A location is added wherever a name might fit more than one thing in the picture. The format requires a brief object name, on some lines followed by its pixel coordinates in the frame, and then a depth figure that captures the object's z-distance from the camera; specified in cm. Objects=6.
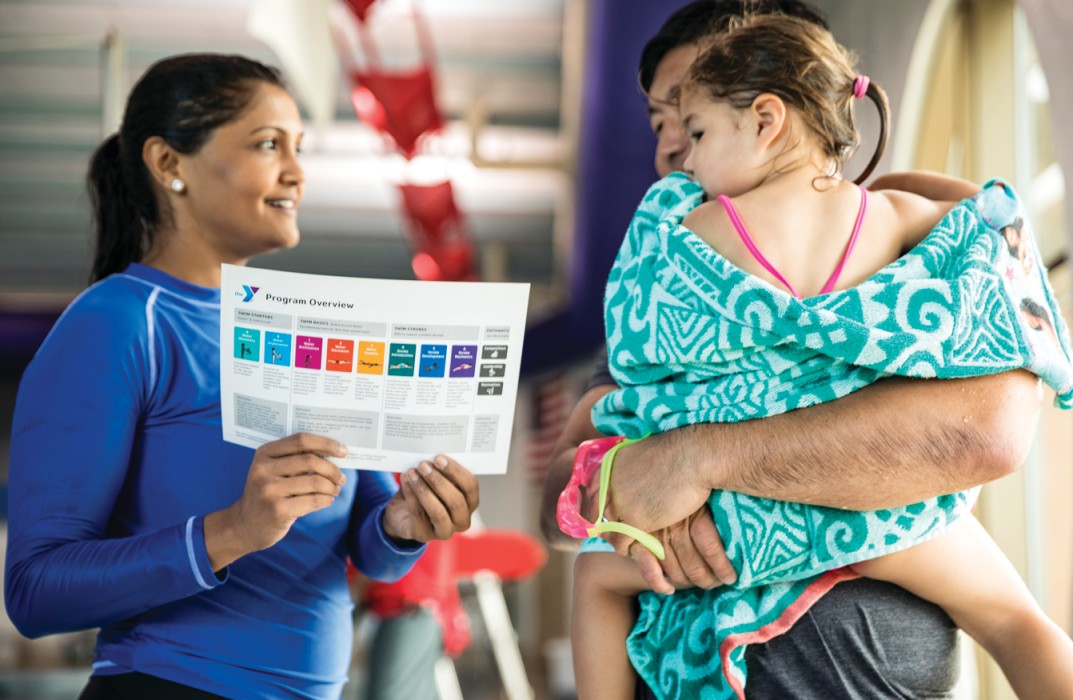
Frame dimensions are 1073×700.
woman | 141
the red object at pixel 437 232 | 643
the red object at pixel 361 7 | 381
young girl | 125
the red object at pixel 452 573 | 475
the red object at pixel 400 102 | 498
